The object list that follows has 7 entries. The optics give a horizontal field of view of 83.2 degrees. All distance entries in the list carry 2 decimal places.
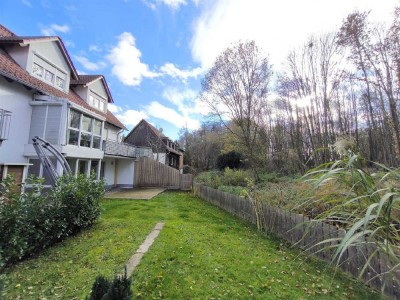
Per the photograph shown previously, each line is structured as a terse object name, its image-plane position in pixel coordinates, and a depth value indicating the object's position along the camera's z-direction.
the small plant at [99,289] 2.16
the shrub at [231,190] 10.37
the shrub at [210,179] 13.94
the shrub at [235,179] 13.85
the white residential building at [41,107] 8.42
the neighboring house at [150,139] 27.65
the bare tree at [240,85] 15.77
